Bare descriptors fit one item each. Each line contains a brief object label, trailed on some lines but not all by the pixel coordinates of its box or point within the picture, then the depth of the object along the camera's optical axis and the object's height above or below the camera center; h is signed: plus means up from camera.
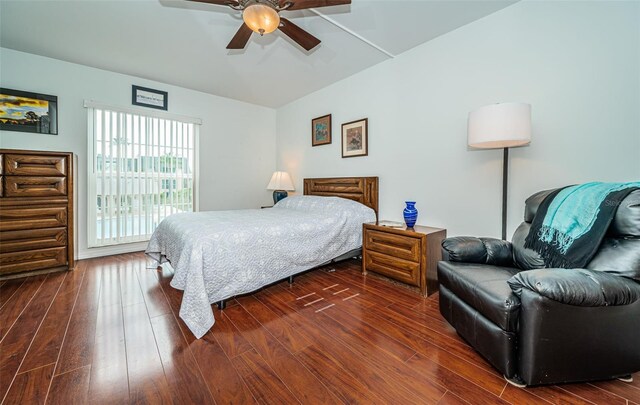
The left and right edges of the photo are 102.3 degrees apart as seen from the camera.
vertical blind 3.56 +0.35
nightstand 2.40 -0.56
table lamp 4.57 +0.22
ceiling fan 1.73 +1.30
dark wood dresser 2.71 -0.20
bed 1.92 -0.44
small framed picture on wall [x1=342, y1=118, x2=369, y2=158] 3.55 +0.84
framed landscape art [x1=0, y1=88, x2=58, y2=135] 3.04 +1.00
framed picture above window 3.77 +1.47
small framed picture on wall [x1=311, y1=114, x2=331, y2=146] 4.10 +1.09
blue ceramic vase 2.63 -0.17
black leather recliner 1.21 -0.58
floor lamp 1.89 +0.55
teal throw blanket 1.45 -0.14
